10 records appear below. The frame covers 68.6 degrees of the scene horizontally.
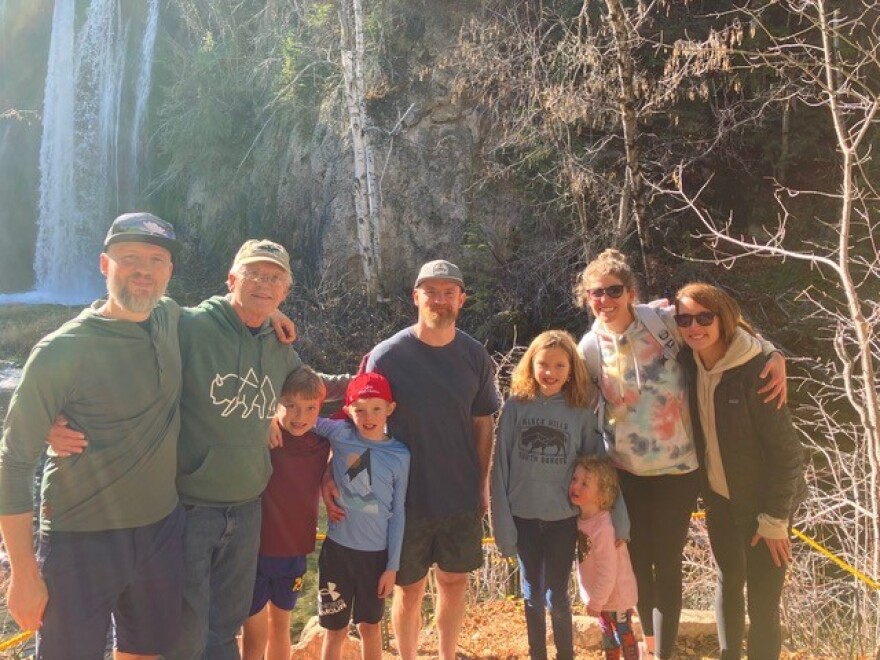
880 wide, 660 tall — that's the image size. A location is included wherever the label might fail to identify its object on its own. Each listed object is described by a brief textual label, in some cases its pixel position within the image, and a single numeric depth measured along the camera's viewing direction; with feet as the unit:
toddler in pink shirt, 9.71
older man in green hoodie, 8.66
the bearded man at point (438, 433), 10.12
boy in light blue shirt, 9.82
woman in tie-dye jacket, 9.75
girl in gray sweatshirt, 9.94
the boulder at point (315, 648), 13.37
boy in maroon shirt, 9.76
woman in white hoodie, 9.10
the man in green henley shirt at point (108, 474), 7.29
